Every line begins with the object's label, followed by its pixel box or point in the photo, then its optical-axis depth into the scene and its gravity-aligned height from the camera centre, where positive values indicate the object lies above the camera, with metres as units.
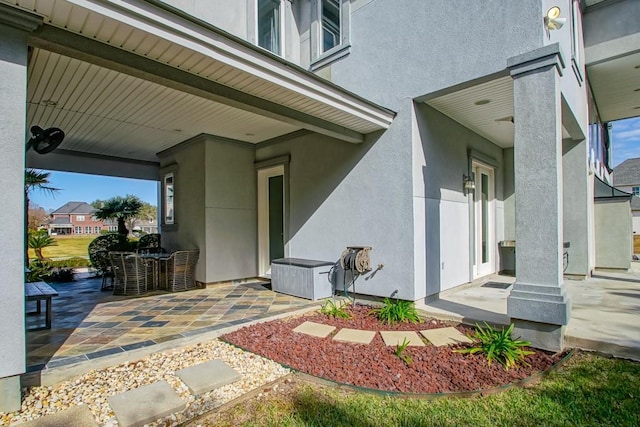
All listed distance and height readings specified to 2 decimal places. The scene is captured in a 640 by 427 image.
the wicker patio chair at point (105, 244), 8.90 -0.59
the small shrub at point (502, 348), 3.51 -1.38
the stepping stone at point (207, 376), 3.10 -1.47
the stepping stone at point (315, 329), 4.48 -1.46
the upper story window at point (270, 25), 7.12 +4.13
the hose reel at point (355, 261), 5.79 -0.69
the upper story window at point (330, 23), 7.02 +4.06
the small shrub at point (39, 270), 7.03 -1.08
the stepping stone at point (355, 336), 4.24 -1.47
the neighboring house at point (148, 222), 27.21 +0.03
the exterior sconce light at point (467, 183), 6.93 +0.72
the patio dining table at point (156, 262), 7.04 -0.84
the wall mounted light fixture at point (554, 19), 4.12 +2.37
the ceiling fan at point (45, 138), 4.84 +1.21
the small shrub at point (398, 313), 4.91 -1.36
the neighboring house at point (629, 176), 32.06 +3.90
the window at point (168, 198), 8.64 +0.60
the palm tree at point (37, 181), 8.79 +1.11
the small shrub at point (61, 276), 8.73 -1.34
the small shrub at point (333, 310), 5.22 -1.41
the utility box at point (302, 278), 6.14 -1.06
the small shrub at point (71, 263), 9.82 -1.16
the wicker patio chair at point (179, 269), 7.03 -0.99
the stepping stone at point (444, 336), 4.08 -1.45
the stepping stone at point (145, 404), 2.62 -1.48
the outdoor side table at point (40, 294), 3.98 -0.86
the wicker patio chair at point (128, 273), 6.65 -0.98
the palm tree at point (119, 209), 11.04 +0.44
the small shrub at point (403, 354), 3.56 -1.45
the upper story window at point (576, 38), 6.00 +3.30
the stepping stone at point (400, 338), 4.11 -1.47
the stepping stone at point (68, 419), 2.53 -1.47
